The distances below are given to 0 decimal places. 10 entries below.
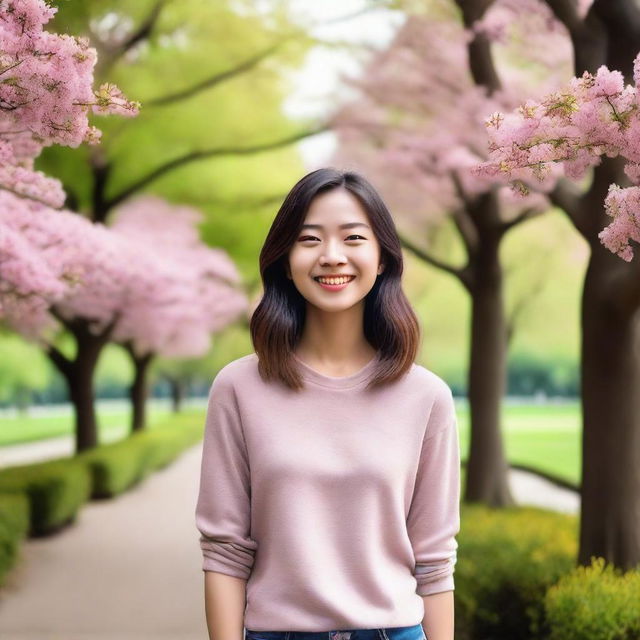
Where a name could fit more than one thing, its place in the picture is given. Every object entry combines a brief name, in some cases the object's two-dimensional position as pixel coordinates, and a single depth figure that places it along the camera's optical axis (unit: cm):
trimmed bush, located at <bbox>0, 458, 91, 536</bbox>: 1158
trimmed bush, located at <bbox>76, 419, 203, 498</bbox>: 1537
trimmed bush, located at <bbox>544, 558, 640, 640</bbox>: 505
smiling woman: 223
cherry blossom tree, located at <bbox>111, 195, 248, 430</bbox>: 1395
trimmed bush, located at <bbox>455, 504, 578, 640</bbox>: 618
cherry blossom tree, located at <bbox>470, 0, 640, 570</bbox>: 588
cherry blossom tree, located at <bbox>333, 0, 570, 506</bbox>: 1047
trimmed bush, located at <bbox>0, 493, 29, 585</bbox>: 891
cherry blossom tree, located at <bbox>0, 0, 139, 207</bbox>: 327
